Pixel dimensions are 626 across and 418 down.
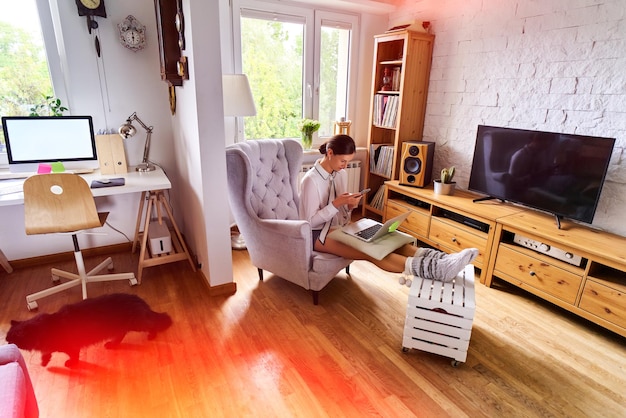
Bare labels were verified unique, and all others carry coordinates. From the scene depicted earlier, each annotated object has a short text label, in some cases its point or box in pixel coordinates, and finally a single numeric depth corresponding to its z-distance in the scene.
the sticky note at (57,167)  2.19
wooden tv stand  1.89
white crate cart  1.62
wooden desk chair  1.85
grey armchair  2.05
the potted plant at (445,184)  2.82
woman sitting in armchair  1.96
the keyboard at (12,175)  2.25
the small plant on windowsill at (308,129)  3.18
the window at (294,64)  3.02
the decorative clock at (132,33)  2.46
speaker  2.97
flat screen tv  2.05
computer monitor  2.19
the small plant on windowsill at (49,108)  2.37
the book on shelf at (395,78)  3.21
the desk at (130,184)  1.90
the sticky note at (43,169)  2.18
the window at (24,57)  2.31
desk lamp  2.50
